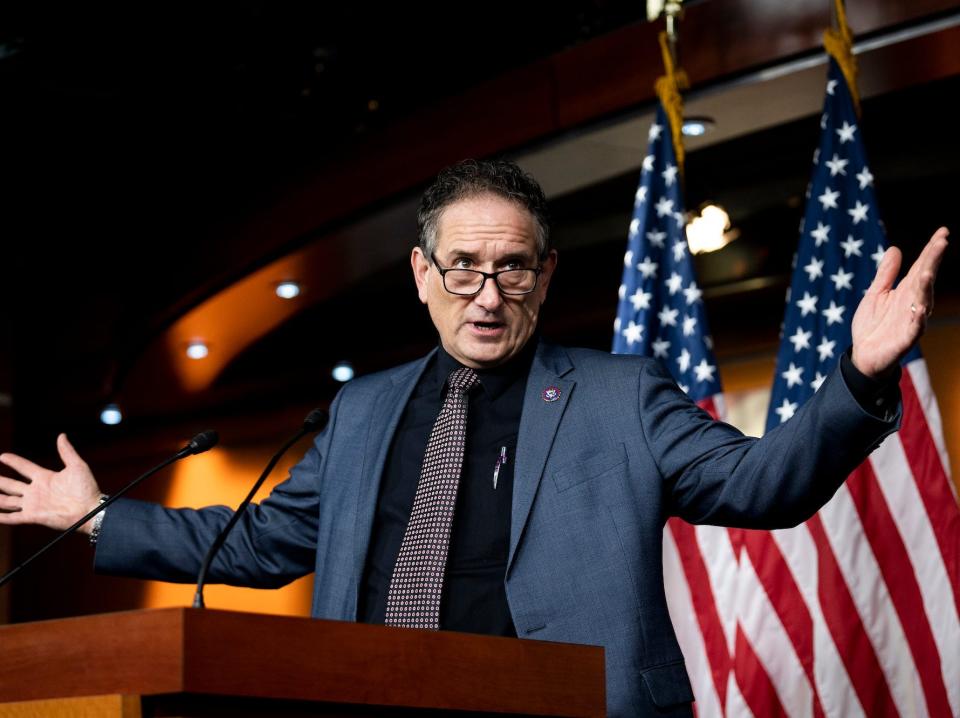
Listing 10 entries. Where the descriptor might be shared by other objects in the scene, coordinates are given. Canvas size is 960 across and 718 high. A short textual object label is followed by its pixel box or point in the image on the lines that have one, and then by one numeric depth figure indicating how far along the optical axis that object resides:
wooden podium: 1.29
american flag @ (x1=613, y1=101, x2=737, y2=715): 3.55
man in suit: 1.81
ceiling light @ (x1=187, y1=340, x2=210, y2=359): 6.74
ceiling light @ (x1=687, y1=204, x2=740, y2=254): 5.31
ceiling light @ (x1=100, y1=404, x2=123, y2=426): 7.89
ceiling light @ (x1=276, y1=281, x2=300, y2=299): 5.79
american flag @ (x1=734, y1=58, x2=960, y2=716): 3.23
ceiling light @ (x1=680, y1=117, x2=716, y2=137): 4.20
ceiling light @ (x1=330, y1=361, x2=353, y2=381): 7.04
